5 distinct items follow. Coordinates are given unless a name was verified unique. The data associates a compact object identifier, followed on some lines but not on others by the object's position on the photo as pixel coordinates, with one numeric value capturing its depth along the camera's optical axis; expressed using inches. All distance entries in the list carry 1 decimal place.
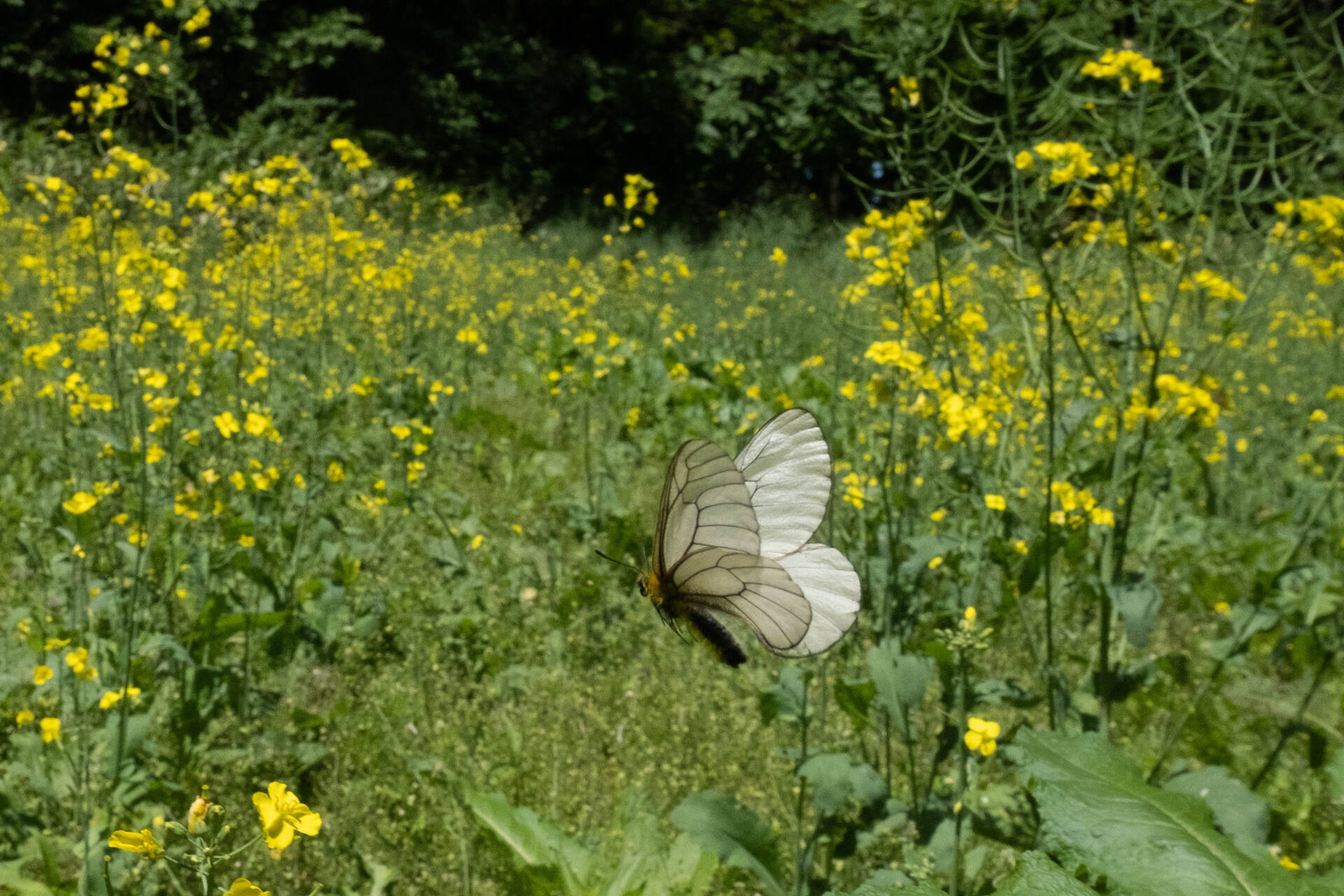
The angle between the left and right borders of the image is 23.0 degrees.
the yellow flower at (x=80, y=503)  33.7
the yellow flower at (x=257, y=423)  37.5
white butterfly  25.2
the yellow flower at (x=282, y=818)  24.0
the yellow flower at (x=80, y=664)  30.2
